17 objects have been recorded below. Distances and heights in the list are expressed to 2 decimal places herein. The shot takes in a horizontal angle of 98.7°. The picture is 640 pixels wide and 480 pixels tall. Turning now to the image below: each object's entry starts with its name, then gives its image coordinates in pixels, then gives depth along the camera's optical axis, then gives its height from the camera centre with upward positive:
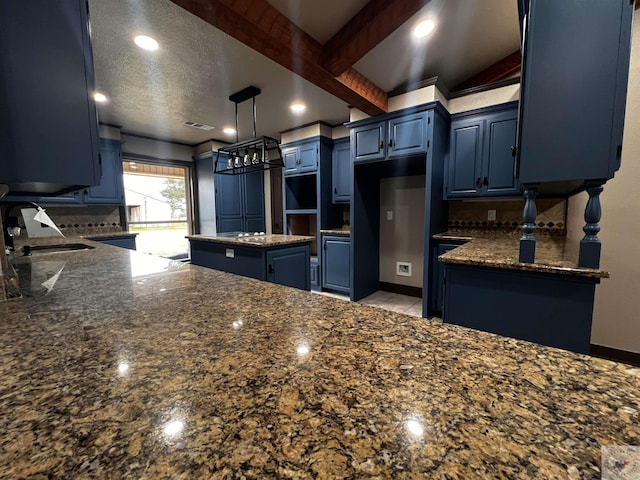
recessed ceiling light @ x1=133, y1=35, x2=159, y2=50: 2.11 +1.36
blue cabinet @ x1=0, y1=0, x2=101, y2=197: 0.75 +0.36
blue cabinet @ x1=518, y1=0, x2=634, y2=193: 1.25 +0.61
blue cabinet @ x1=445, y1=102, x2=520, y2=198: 2.70 +0.63
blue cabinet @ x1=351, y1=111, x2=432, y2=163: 2.82 +0.85
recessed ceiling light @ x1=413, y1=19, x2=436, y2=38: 2.04 +1.41
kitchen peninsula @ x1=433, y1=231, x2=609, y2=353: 1.43 -0.46
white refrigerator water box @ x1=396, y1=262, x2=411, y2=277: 3.82 -0.76
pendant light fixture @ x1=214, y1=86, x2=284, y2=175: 2.89 +0.75
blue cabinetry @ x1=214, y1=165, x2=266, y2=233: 4.93 +0.24
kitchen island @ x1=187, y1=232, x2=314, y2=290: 2.73 -0.44
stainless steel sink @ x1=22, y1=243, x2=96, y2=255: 2.28 -0.26
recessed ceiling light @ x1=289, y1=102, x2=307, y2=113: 3.39 +1.36
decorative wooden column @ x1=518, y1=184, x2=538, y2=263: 1.55 -0.09
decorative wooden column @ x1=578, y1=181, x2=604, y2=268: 1.38 -0.09
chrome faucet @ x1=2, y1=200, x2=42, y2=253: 1.88 -0.08
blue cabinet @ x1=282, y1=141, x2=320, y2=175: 4.05 +0.88
